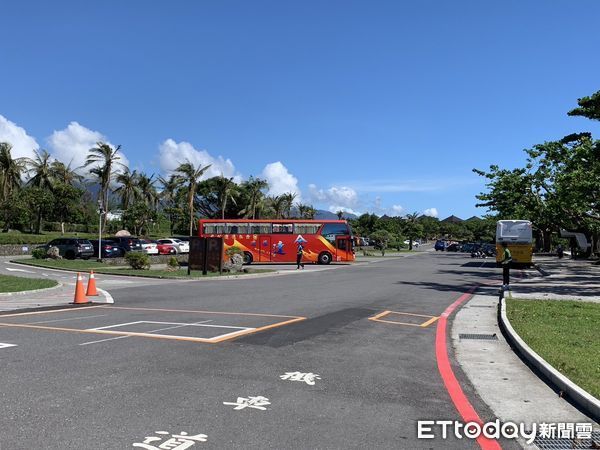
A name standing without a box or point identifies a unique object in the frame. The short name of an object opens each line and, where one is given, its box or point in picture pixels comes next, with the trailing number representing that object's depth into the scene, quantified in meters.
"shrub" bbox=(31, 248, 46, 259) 36.97
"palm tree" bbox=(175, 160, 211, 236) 61.00
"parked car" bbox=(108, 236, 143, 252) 42.22
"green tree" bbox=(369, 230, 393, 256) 79.14
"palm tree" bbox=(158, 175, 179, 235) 68.14
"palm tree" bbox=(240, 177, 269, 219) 76.12
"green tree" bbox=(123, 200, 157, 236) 63.00
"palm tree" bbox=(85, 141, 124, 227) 58.88
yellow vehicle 36.19
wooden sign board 27.95
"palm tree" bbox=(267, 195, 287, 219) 84.44
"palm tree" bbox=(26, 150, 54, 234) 65.12
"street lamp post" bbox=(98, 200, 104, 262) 37.04
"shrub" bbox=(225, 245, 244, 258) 40.06
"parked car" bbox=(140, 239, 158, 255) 44.51
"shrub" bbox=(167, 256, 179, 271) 30.46
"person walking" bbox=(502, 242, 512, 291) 17.91
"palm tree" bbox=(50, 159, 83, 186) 68.17
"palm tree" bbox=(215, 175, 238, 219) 69.00
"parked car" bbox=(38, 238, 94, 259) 38.62
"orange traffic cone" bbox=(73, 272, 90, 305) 14.48
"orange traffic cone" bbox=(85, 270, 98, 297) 16.27
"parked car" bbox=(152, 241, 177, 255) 46.91
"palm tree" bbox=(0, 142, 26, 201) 60.23
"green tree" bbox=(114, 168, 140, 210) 70.06
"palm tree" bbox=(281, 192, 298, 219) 86.44
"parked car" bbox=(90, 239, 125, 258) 39.97
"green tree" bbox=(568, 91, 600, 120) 22.42
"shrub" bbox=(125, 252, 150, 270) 30.06
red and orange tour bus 41.34
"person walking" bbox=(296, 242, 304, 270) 35.72
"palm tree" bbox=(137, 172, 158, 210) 75.44
